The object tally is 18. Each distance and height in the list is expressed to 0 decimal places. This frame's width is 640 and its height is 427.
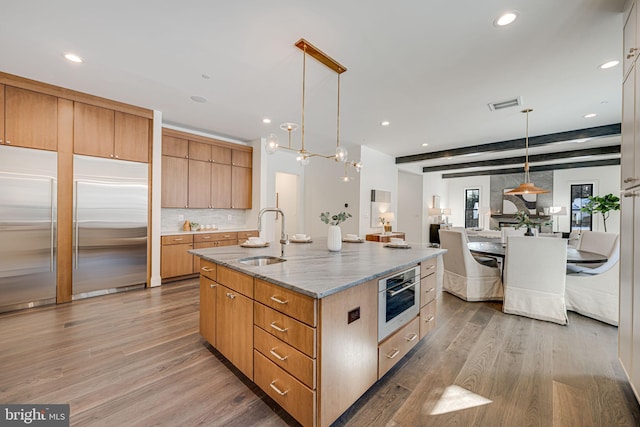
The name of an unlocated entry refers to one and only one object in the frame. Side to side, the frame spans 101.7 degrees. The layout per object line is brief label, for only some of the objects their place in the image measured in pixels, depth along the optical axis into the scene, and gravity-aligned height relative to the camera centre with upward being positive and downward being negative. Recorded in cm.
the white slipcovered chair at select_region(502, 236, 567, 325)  288 -73
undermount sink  214 -41
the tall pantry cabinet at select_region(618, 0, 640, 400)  155 +6
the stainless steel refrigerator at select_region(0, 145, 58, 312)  297 -22
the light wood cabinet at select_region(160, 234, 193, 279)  419 -77
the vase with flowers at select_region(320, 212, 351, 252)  240 -25
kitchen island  134 -69
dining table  291 -49
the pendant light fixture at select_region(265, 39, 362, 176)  241 +152
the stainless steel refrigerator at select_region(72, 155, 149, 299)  343 -22
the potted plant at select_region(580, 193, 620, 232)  734 +30
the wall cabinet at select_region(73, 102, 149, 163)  345 +107
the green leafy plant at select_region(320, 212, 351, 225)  270 -6
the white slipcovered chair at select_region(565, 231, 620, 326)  281 -82
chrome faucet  204 -18
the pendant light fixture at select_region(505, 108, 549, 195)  407 +40
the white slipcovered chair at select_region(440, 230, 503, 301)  356 -87
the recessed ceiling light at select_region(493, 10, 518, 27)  199 +153
